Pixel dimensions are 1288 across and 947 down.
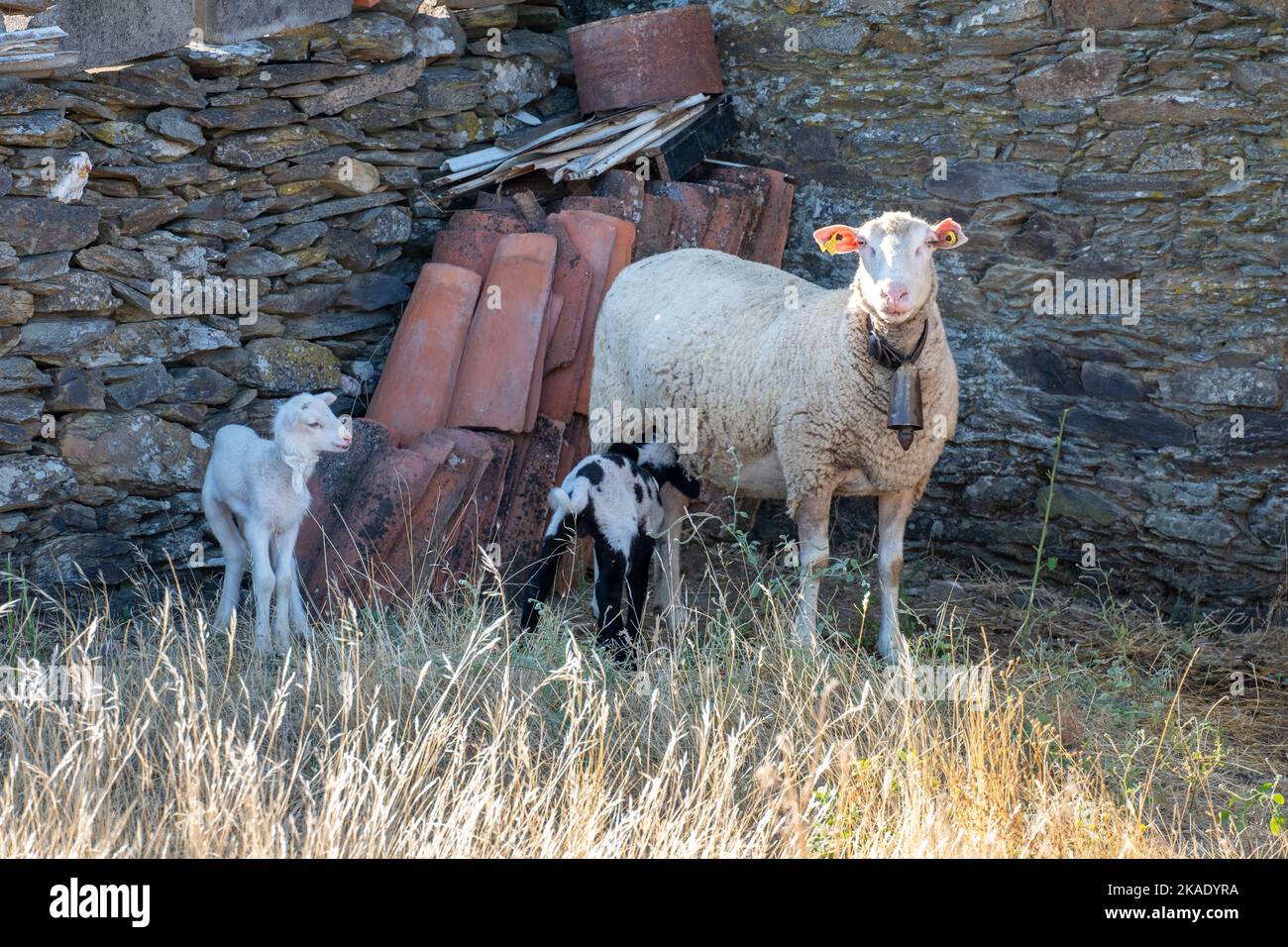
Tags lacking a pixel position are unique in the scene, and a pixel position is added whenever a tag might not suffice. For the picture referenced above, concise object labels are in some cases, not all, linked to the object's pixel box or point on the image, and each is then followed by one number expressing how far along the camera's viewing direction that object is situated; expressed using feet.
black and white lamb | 17.95
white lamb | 17.60
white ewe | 17.13
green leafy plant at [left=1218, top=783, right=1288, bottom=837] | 14.07
